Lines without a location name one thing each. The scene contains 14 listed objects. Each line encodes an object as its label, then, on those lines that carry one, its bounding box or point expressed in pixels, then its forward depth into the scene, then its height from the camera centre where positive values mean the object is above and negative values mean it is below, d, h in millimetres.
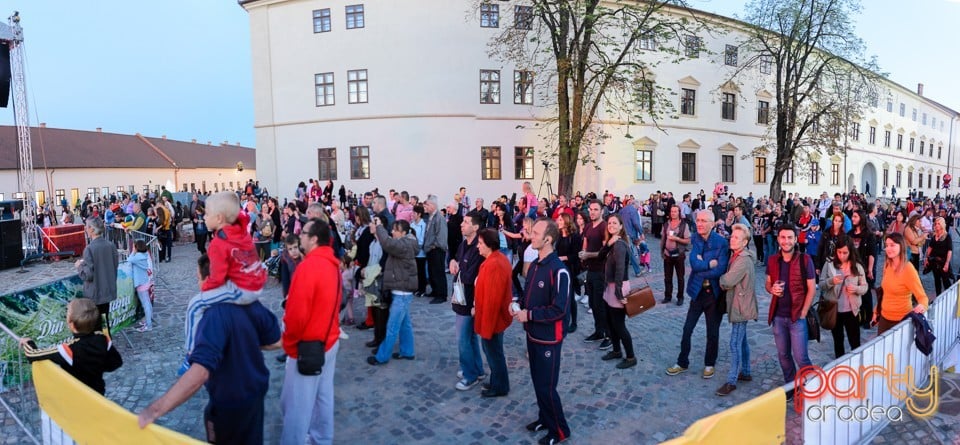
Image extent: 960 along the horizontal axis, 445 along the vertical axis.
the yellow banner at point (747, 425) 2506 -1245
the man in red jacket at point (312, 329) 3594 -1009
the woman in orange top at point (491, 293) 5043 -1075
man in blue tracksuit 4410 -1149
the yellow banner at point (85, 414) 2598 -1225
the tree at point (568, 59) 20078 +5287
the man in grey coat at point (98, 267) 6516 -1019
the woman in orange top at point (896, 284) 5379 -1115
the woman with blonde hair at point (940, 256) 8758 -1363
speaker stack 14477 -1582
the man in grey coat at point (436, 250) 9680 -1278
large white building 25203 +3751
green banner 5637 -1560
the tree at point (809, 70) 27500 +5905
